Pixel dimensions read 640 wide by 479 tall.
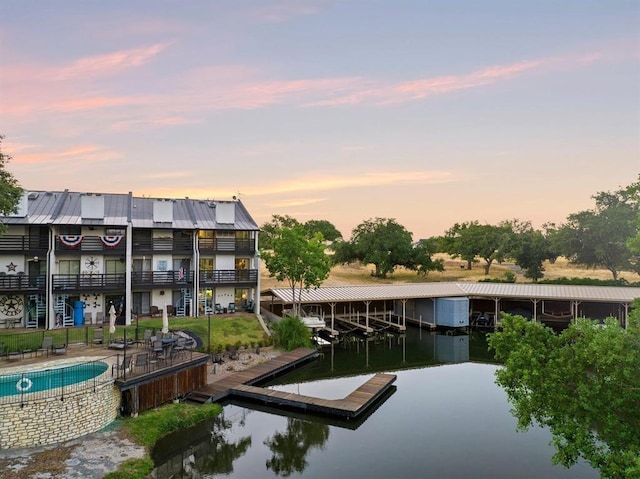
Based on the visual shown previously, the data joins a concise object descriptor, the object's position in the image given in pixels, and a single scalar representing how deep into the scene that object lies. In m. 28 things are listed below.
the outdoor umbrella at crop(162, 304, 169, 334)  24.92
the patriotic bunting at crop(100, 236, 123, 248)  33.06
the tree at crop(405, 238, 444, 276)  67.38
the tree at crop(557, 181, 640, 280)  54.12
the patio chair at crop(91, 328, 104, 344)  25.25
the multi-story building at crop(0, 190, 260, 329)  31.58
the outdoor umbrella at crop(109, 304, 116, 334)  24.28
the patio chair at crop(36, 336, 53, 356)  22.27
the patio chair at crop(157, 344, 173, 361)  21.55
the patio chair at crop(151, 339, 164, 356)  21.41
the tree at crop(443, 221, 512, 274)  74.62
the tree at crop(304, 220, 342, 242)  98.34
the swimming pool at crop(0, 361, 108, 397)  16.25
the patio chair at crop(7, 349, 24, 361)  21.38
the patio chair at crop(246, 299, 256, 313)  37.91
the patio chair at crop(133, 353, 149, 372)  19.88
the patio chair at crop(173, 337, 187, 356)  22.47
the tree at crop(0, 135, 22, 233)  22.77
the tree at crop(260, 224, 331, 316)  37.41
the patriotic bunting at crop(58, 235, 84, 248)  31.92
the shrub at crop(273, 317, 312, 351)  32.38
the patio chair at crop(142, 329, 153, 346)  24.14
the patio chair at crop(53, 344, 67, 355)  22.64
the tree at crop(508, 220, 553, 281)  64.69
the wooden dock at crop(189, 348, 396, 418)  21.61
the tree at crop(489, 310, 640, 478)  11.16
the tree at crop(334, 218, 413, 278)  67.31
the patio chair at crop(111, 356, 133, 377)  19.23
